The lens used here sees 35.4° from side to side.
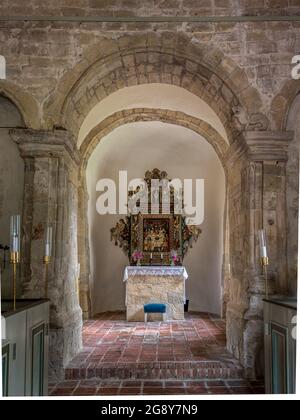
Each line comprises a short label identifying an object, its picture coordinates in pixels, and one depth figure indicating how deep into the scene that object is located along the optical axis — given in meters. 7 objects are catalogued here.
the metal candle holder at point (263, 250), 4.87
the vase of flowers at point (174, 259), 10.82
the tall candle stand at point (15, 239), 4.15
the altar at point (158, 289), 9.66
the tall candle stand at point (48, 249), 5.02
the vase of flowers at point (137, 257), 10.85
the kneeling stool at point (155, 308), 9.02
